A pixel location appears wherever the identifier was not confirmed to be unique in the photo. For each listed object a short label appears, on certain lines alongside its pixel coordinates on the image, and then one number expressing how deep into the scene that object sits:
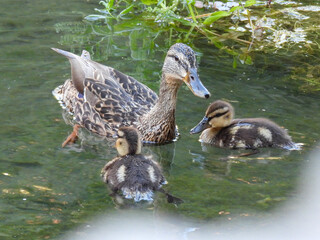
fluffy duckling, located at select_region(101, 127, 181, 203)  8.21
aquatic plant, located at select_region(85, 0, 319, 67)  14.51
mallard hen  10.27
